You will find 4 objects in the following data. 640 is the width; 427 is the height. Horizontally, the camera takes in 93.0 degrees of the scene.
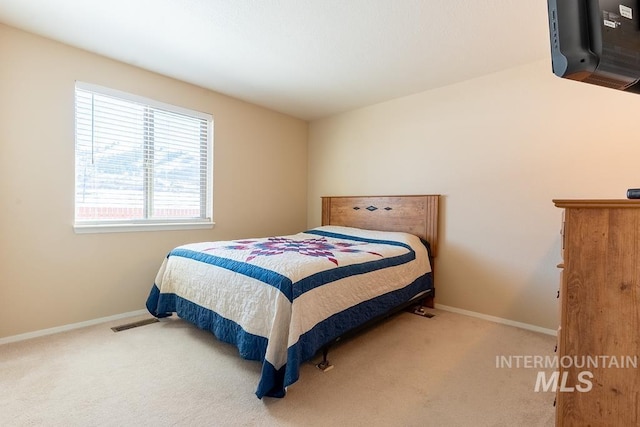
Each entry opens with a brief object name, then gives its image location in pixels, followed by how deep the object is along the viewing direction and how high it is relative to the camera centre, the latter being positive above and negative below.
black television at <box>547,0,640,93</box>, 0.77 +0.46
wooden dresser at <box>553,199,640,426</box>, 0.92 -0.32
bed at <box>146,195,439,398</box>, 1.66 -0.55
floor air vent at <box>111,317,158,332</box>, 2.54 -1.05
